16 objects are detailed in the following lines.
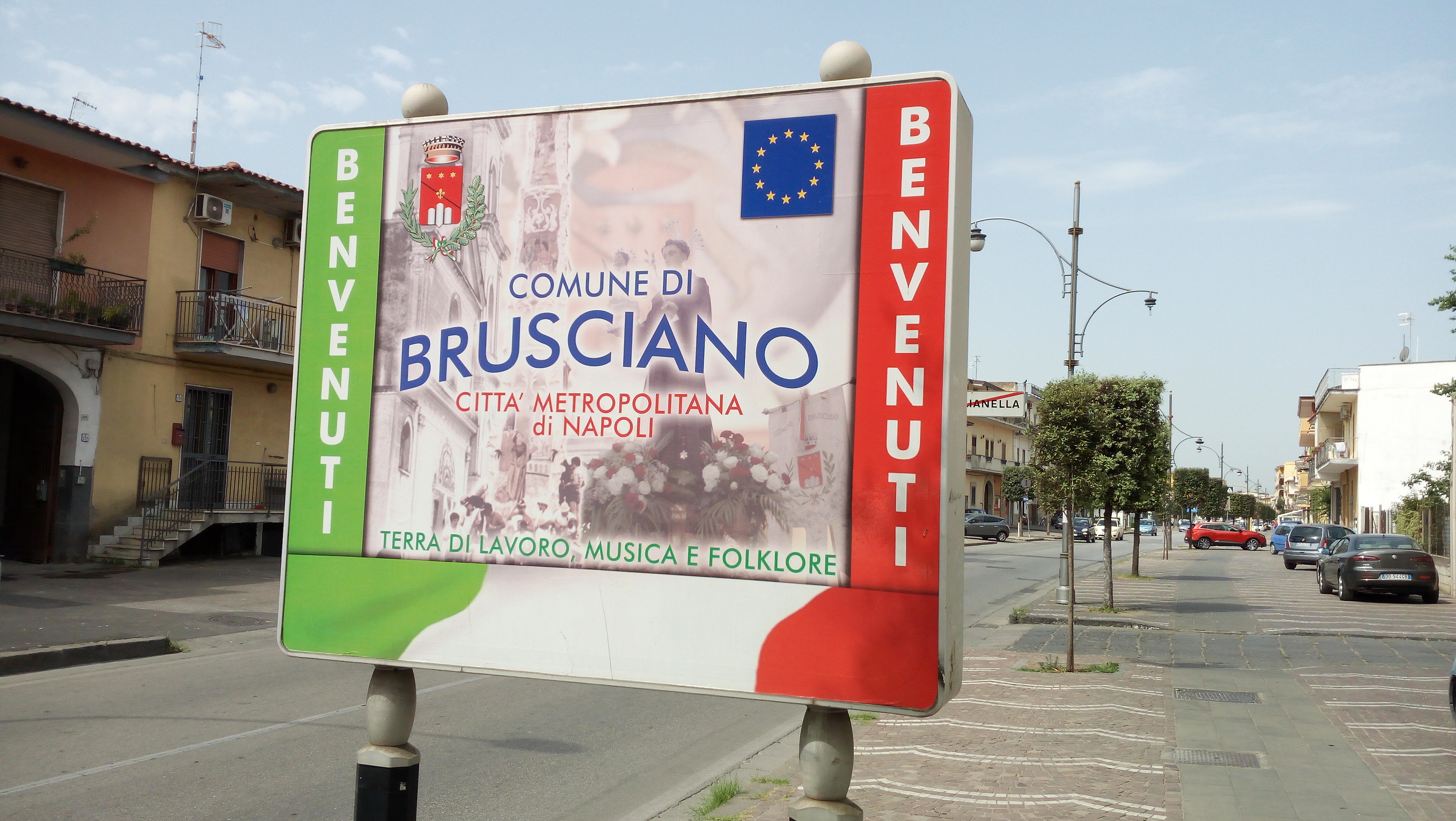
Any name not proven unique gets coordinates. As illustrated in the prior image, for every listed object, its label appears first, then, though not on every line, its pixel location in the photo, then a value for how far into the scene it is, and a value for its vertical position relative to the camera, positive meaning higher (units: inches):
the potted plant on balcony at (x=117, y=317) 781.9 +106.7
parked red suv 2348.7 -75.0
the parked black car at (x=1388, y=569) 864.9 -49.7
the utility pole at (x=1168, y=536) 1684.3 -60.6
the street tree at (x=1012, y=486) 2416.3 +20.4
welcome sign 85.7 +7.6
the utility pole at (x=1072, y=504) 447.8 -3.5
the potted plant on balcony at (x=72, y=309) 746.8 +106.3
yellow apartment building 754.8 +87.9
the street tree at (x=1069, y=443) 511.8 +26.8
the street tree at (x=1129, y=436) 696.4 +42.2
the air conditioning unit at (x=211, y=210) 867.4 +209.7
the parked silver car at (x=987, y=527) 2225.6 -70.6
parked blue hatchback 2076.8 -66.9
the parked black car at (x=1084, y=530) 2379.4 -74.0
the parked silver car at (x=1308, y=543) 1448.1 -52.1
